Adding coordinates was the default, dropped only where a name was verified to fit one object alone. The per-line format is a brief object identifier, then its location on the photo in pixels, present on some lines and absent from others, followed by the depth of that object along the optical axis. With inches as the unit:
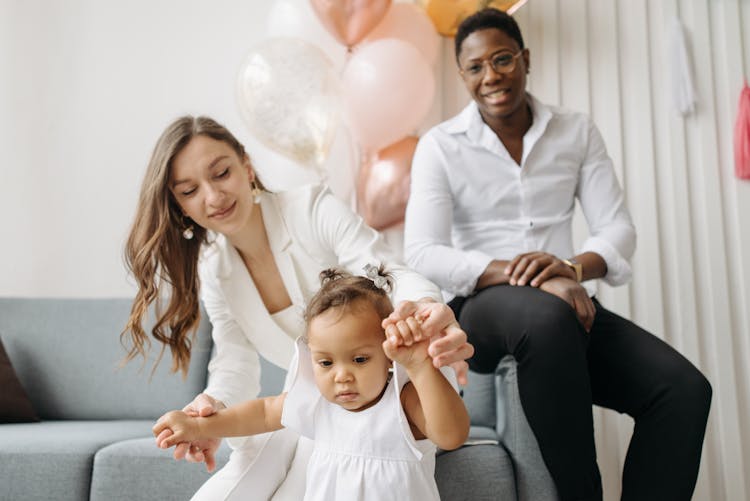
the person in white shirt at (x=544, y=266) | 53.0
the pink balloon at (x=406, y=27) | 92.7
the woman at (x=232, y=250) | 56.7
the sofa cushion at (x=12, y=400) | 81.2
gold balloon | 88.0
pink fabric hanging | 98.0
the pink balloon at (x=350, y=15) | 87.0
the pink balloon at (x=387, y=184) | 89.4
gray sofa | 57.6
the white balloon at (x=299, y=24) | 94.0
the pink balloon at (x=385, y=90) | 86.9
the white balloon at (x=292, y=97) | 86.0
